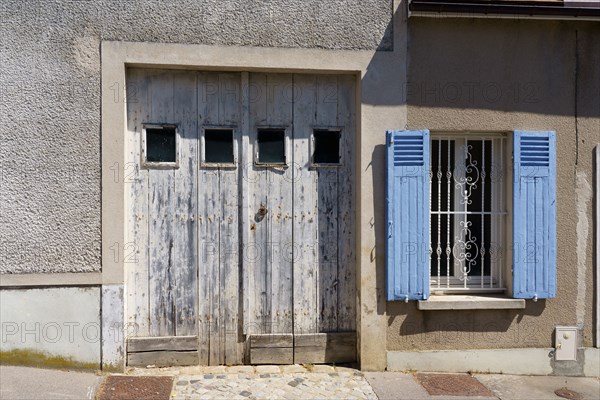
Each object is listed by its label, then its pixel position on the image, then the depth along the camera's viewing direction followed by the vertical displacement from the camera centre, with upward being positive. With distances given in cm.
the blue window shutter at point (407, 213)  525 -10
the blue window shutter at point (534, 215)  537 -12
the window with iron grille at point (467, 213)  552 -10
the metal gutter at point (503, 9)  521 +178
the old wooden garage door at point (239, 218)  525 -15
